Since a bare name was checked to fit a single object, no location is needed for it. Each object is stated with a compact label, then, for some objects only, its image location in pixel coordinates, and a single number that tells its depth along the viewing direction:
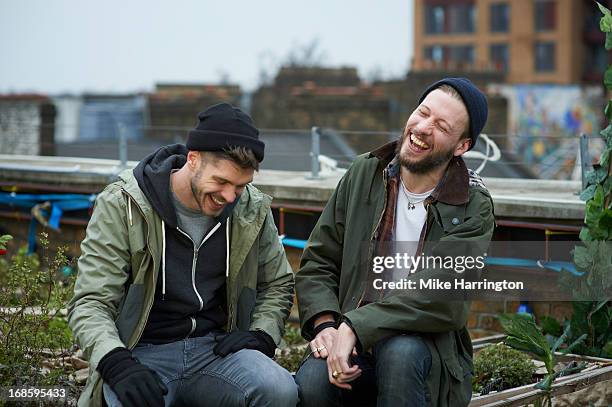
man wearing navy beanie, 4.40
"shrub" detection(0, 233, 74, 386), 5.21
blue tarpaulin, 9.59
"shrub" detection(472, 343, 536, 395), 5.76
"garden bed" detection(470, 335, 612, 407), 5.24
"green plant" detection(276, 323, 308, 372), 6.20
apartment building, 68.56
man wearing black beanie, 4.22
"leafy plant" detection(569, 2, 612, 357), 5.92
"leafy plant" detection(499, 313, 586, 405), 5.38
